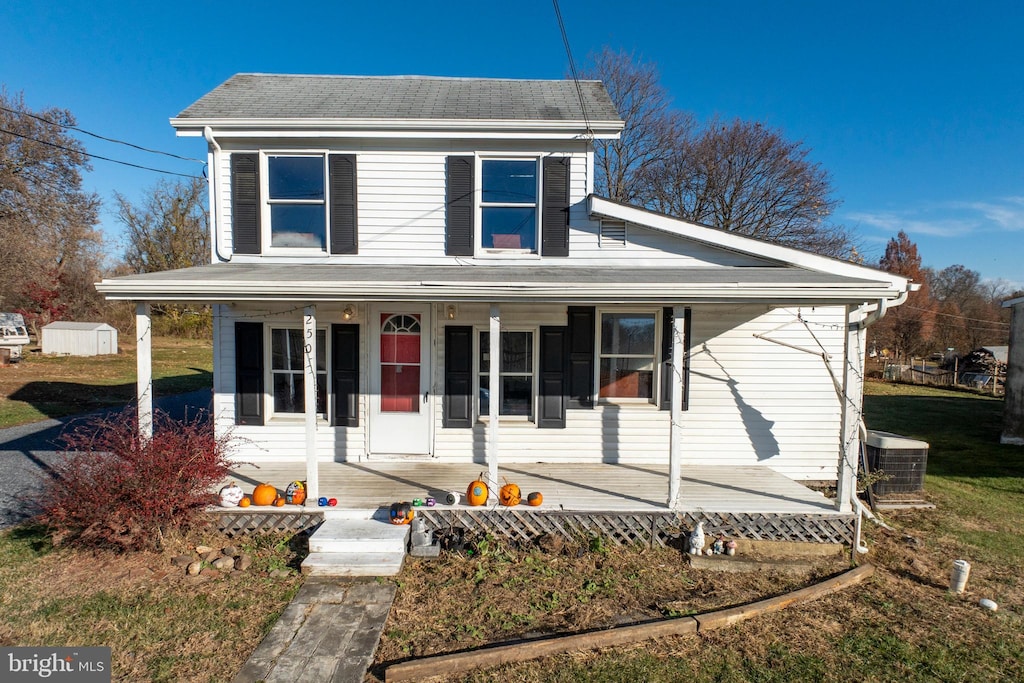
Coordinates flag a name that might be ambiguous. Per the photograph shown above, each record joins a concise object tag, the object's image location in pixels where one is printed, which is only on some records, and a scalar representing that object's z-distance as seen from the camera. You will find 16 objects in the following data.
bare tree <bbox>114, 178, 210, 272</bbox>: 29.06
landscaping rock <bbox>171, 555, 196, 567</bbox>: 4.43
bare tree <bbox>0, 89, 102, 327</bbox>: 17.48
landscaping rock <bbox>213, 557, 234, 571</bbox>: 4.41
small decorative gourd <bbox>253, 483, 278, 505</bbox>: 5.06
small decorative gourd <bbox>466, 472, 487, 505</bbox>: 5.06
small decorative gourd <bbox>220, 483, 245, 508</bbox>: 5.02
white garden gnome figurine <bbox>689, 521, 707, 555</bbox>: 4.83
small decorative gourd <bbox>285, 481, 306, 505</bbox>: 5.11
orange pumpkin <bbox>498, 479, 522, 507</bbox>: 5.06
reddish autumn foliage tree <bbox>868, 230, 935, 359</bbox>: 27.97
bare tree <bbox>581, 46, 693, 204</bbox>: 19.73
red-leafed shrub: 4.38
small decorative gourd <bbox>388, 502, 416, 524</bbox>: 4.85
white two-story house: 6.49
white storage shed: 19.94
